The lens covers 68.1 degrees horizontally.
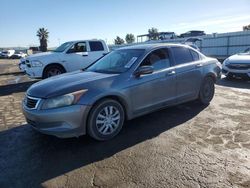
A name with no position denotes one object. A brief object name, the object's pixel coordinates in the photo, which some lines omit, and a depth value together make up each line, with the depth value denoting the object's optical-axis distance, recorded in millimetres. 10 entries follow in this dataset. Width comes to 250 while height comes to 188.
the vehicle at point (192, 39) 15710
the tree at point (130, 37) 48566
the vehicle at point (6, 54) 35104
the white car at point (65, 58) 7478
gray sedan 2945
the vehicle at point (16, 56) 34849
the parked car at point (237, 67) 6800
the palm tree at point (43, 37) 42767
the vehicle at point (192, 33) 24769
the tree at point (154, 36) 26454
